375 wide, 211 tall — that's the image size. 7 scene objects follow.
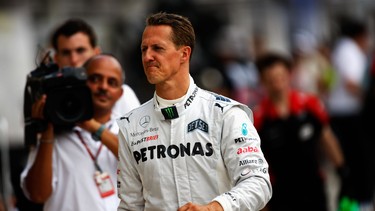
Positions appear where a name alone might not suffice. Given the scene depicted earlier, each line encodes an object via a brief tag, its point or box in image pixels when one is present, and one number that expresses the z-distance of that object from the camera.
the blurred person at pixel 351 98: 24.15
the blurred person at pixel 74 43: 16.62
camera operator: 14.84
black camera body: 14.66
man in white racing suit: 11.94
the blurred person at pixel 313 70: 32.06
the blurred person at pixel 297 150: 19.82
